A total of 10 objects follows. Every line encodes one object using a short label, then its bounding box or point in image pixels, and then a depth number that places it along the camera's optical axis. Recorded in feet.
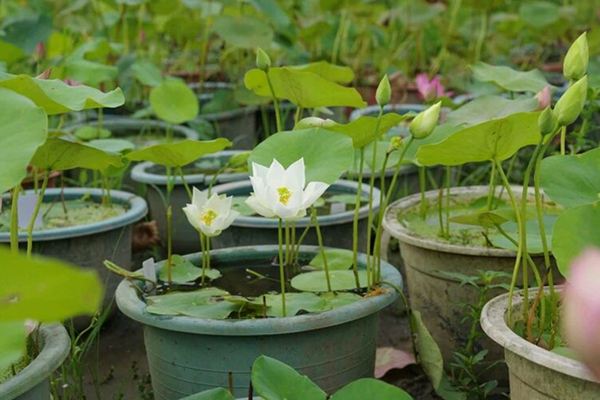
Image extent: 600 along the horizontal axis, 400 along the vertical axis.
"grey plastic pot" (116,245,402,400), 7.14
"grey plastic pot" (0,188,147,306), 9.00
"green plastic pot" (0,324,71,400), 6.51
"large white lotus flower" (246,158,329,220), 7.12
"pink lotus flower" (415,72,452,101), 9.24
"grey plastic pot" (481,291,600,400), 6.43
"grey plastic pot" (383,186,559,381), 8.16
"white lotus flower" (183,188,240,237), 7.62
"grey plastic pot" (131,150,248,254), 10.40
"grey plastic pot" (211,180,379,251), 8.85
